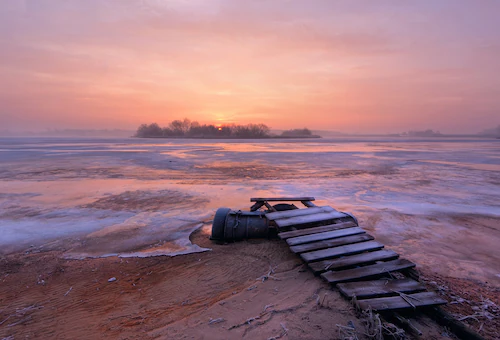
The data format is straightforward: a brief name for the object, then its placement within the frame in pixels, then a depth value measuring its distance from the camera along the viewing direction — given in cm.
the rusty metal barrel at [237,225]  501
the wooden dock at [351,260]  298
